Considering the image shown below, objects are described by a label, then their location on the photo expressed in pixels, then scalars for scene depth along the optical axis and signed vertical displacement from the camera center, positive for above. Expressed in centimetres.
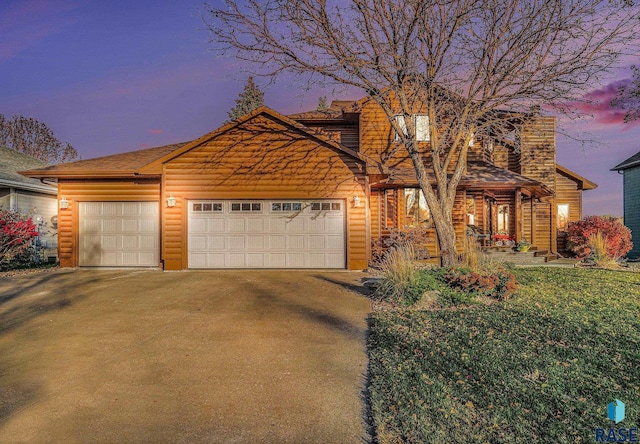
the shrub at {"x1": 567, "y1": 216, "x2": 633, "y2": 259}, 1461 -50
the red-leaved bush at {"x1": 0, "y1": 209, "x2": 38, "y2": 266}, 1142 -31
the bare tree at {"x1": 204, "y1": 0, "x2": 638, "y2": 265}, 852 +416
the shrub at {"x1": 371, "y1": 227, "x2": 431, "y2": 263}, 1294 -69
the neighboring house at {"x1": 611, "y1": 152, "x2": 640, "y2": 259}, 1893 +141
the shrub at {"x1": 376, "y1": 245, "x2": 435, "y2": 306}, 710 -122
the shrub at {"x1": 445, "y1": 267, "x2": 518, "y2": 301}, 736 -124
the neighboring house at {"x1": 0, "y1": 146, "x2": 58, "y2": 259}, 1487 +118
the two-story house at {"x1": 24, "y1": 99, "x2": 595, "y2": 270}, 1177 +68
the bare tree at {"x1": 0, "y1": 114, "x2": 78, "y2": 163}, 3181 +771
